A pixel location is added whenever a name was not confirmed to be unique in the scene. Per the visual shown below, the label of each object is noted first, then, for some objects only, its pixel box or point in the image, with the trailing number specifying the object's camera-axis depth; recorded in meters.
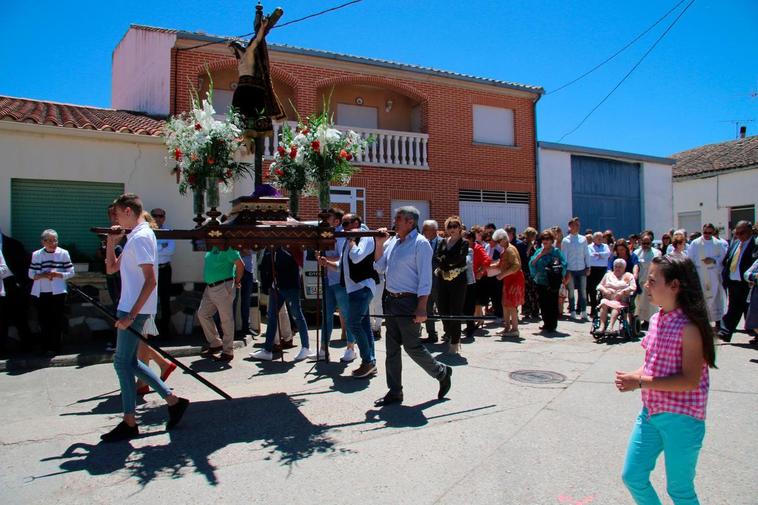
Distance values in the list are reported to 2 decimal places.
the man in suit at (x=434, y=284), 8.60
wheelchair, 9.45
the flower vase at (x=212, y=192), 5.77
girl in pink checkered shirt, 2.78
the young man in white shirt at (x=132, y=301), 4.79
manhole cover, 6.73
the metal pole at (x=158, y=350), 4.81
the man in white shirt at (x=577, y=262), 12.24
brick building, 14.54
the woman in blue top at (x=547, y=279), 10.18
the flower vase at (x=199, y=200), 5.81
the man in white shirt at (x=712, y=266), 10.46
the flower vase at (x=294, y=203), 6.55
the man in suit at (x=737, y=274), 9.28
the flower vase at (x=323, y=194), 6.27
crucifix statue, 6.17
